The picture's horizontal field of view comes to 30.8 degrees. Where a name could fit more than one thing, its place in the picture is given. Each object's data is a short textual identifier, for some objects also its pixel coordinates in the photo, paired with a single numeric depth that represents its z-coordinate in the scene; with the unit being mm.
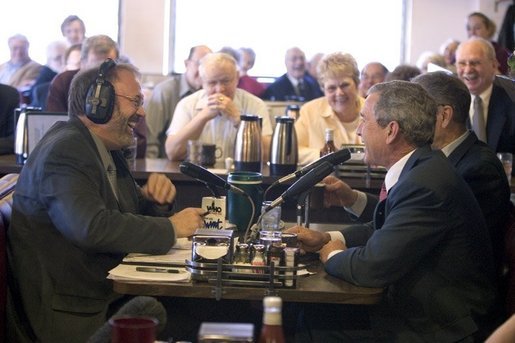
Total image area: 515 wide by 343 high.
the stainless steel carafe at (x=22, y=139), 4457
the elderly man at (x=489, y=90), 4734
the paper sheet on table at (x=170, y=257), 2607
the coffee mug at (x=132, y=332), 1503
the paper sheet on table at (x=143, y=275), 2414
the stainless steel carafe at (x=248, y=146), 4449
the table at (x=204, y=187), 4305
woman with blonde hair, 4945
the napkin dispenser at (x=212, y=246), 2445
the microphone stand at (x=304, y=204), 2834
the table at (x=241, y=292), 2375
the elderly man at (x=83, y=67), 5164
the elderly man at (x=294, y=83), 8977
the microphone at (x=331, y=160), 2777
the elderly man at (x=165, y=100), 6473
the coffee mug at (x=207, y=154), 4637
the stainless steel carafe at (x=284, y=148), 4434
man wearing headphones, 2615
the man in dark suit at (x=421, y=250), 2496
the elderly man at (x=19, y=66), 8711
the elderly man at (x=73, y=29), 8555
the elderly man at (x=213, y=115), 4887
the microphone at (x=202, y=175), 2801
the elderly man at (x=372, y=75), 6215
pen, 2492
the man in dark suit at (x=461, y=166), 3010
